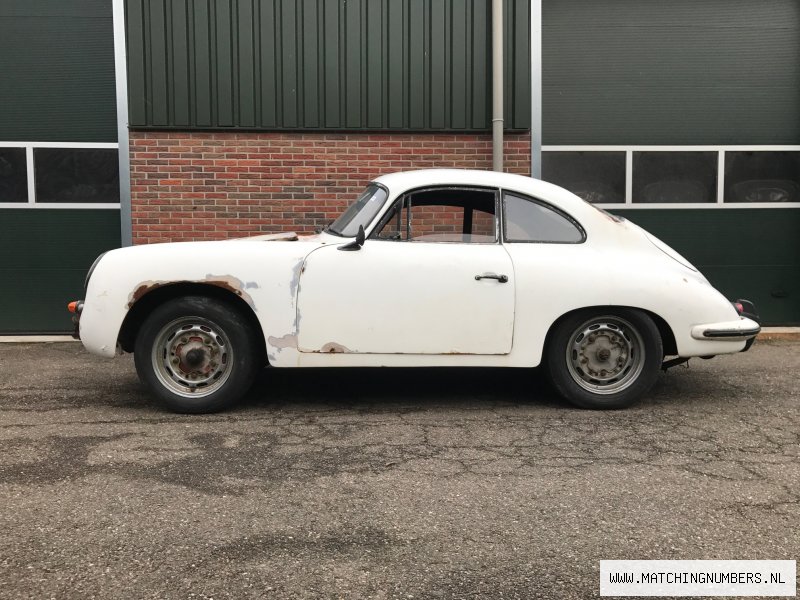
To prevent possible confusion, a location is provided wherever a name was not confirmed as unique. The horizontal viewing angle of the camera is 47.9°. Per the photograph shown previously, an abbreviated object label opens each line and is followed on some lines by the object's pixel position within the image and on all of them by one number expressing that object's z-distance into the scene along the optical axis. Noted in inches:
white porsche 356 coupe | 227.0
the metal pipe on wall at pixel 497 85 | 354.6
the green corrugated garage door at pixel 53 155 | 355.6
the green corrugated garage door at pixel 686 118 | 374.0
